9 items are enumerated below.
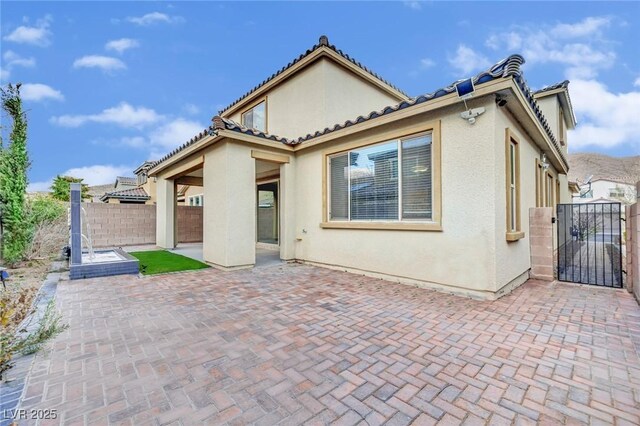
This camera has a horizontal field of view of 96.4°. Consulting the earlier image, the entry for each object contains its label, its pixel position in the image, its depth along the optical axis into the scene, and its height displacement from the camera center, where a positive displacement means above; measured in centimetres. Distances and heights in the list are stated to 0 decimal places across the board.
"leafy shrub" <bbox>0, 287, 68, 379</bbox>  345 -172
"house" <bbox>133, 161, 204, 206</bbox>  2761 +233
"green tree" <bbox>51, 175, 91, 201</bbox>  3498 +359
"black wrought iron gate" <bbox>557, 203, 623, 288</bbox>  772 -181
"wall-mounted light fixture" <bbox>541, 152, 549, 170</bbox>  1063 +192
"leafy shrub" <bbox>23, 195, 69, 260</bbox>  1120 -47
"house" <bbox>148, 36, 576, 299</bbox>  623 +121
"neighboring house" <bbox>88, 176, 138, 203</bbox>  4512 +532
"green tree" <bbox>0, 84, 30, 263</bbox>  1004 +144
